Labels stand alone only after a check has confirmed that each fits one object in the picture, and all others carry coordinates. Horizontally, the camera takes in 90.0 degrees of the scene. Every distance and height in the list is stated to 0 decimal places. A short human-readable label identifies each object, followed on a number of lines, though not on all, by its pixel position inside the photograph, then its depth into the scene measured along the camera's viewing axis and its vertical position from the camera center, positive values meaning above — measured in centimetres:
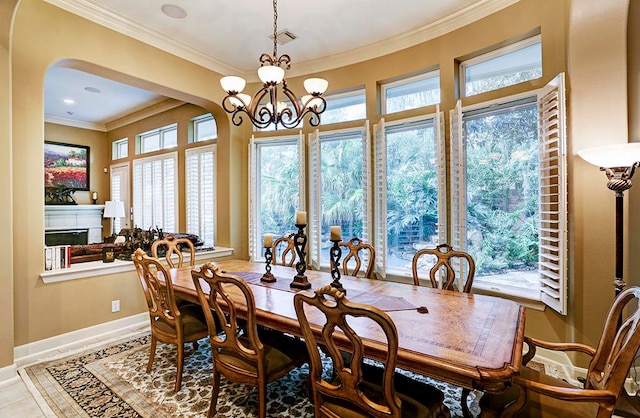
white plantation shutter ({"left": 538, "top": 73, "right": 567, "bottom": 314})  262 +7
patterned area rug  226 -141
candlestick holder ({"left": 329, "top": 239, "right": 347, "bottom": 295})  237 -41
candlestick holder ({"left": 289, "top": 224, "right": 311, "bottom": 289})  254 -49
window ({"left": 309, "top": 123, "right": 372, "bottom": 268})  425 +27
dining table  132 -65
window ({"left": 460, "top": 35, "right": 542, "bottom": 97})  307 +141
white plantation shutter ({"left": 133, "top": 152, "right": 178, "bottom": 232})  616 +36
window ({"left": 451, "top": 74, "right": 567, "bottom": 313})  271 +12
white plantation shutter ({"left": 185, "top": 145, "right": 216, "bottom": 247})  531 +30
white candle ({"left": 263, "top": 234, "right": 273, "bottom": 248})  268 -28
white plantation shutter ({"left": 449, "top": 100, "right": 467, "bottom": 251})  336 +22
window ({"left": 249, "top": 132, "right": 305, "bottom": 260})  476 +31
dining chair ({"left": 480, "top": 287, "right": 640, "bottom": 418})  133 -81
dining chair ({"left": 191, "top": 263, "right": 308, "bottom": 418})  191 -94
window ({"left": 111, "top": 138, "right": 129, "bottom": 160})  759 +148
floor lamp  209 +25
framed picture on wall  716 +104
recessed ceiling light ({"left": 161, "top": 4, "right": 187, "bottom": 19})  323 +205
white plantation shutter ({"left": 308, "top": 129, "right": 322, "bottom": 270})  439 +10
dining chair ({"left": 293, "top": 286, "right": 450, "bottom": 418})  133 -81
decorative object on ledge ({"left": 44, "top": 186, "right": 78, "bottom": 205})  708 +33
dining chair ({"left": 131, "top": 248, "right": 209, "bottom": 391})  249 -90
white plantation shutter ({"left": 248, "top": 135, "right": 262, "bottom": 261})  486 +14
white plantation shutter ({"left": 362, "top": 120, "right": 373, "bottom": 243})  399 +25
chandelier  257 +99
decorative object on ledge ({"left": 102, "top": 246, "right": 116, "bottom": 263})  374 -53
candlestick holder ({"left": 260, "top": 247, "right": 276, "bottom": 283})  274 -59
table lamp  640 +0
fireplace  691 -31
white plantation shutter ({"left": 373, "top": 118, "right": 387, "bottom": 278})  389 +9
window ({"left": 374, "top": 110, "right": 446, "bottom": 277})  370 +18
